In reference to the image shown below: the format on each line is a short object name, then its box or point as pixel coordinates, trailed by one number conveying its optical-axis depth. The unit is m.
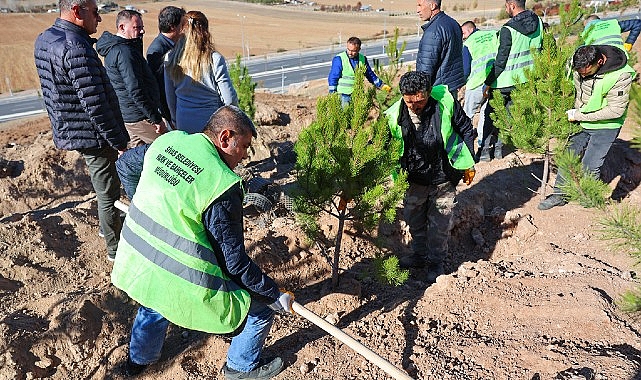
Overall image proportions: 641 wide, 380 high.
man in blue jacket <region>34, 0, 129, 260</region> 3.15
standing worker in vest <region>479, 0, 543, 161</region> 5.10
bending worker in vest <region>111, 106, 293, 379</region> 2.16
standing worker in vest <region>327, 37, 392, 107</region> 6.07
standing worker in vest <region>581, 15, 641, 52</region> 4.69
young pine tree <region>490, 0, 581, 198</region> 4.25
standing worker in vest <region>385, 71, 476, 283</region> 3.38
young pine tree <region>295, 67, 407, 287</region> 3.03
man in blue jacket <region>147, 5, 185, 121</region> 3.92
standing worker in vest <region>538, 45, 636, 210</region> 3.86
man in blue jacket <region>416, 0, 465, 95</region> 4.20
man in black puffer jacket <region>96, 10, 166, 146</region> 3.58
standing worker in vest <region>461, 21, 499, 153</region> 5.76
